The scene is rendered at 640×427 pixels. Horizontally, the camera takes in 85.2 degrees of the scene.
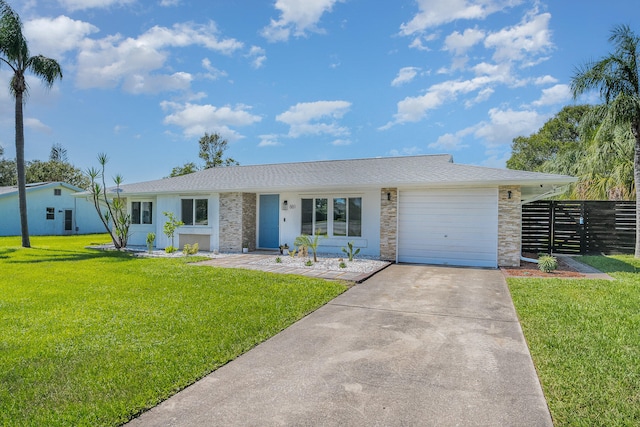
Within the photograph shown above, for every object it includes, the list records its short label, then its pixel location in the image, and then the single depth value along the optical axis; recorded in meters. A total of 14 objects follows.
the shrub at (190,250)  13.53
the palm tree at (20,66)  15.68
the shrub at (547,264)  9.45
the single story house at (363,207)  10.81
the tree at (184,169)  37.31
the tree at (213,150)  38.34
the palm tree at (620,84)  11.84
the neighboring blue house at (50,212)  25.09
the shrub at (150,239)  14.30
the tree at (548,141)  34.50
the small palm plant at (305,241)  11.50
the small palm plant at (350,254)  11.26
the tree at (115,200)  14.48
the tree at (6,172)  46.31
